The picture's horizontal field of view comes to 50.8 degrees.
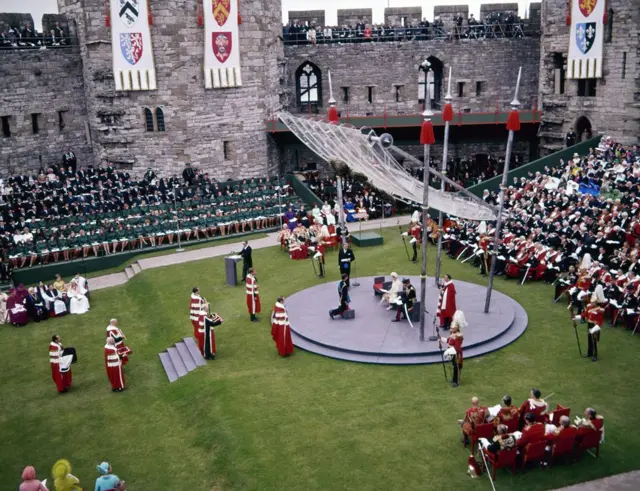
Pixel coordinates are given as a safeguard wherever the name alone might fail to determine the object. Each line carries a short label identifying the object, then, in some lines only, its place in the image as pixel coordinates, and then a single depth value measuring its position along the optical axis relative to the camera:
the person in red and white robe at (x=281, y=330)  18.53
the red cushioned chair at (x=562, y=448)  13.12
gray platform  18.26
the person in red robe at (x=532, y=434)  13.01
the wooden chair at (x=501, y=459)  12.89
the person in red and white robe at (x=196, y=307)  19.44
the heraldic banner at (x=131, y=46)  33.75
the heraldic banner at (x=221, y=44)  35.03
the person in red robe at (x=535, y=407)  13.50
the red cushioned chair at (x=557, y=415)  13.56
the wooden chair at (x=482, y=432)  13.42
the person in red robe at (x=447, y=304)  19.33
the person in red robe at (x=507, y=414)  13.54
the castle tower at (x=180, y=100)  34.72
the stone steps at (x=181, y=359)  18.72
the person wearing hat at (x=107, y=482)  11.72
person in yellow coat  11.74
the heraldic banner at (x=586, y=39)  33.41
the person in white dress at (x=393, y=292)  20.48
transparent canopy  18.94
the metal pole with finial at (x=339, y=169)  19.27
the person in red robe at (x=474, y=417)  13.45
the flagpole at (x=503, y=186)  18.19
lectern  25.27
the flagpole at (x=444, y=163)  19.70
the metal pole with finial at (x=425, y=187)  17.03
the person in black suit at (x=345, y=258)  22.06
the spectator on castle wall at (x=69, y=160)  36.44
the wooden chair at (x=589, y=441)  13.26
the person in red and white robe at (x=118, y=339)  17.72
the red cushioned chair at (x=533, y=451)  12.96
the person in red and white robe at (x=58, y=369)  17.67
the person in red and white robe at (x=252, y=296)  21.27
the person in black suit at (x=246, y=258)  25.16
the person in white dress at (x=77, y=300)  24.14
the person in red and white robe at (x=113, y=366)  17.50
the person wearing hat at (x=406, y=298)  19.83
